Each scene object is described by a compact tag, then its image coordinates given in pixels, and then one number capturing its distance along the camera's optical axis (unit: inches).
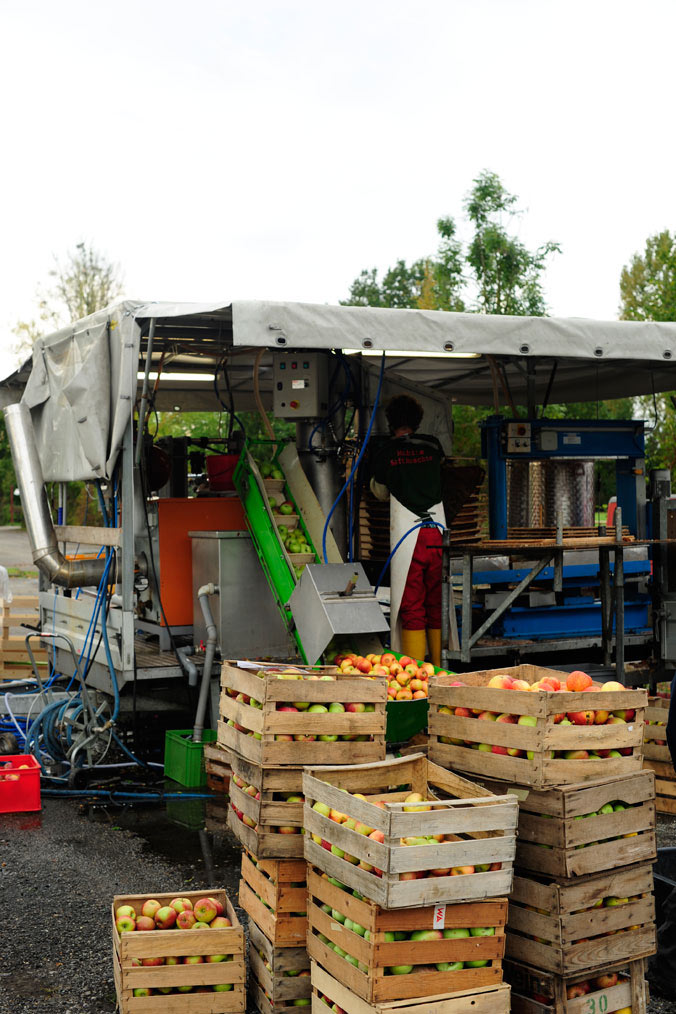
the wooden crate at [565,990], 151.0
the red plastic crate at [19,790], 279.7
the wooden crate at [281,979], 159.2
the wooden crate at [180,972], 156.3
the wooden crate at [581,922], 149.9
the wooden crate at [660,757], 274.8
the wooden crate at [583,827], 150.9
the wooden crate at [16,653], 417.7
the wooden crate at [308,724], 171.5
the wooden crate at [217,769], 287.6
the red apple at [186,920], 167.3
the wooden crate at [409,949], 135.5
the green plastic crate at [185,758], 296.2
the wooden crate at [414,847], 135.0
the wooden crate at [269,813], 163.8
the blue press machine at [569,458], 365.1
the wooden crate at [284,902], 160.9
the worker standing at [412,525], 335.0
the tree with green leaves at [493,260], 930.7
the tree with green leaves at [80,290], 1396.4
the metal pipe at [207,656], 297.3
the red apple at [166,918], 168.2
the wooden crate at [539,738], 155.5
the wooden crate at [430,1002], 135.3
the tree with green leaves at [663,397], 932.0
